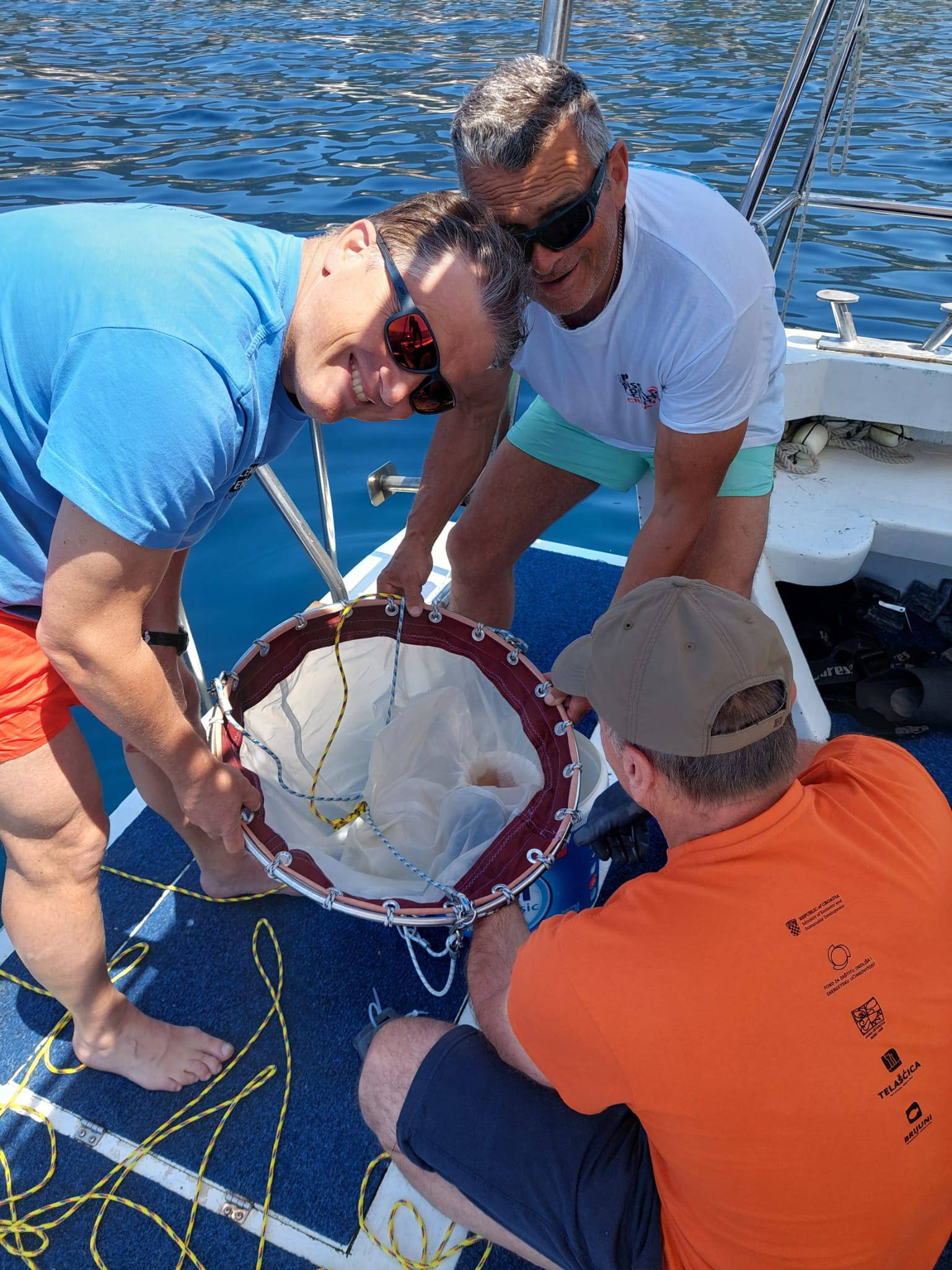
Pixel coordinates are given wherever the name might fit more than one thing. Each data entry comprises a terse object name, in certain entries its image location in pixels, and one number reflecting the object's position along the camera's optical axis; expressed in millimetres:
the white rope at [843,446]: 2695
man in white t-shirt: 1404
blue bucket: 1627
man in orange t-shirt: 937
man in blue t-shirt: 941
